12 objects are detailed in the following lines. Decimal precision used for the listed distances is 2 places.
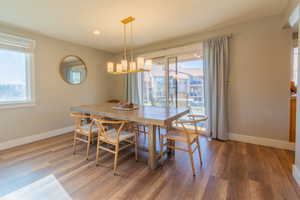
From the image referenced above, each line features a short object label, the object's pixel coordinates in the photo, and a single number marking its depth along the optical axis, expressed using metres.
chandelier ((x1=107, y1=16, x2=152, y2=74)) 2.31
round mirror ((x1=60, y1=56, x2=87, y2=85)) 3.53
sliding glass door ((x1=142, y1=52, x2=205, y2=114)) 3.53
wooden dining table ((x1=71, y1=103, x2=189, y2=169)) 1.72
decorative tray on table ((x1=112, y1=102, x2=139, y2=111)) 2.41
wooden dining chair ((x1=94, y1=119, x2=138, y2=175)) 1.87
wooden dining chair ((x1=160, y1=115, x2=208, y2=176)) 1.81
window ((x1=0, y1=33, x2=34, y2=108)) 2.66
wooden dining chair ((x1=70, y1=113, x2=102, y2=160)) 2.22
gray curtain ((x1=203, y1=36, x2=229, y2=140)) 2.85
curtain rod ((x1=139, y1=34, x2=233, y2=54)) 2.82
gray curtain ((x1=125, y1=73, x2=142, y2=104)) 4.23
